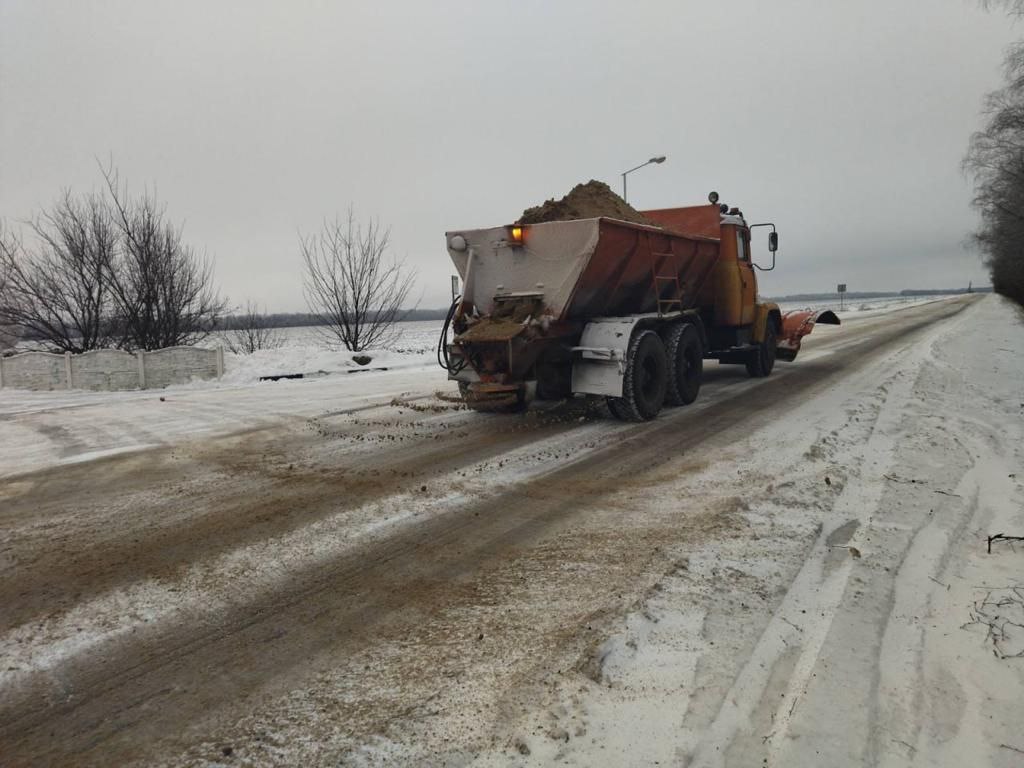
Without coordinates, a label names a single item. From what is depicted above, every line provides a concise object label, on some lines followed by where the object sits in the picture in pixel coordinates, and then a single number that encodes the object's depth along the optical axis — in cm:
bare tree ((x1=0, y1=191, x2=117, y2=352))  1645
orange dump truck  706
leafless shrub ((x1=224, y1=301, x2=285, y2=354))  2354
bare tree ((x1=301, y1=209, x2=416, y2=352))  2081
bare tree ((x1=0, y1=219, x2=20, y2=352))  1634
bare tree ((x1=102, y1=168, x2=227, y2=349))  1722
